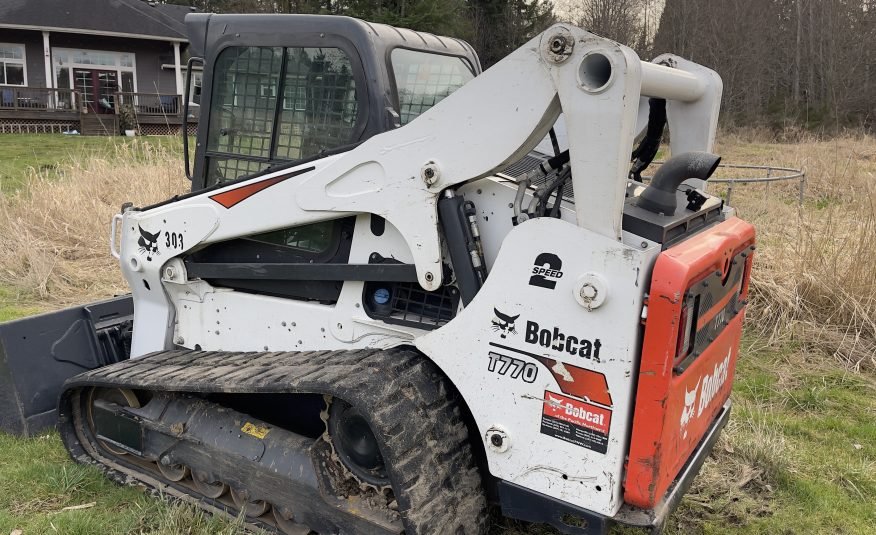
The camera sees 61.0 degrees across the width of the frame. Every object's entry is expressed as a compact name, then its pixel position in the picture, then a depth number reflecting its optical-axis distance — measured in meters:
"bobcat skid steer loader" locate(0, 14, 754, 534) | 2.49
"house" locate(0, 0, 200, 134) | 25.69
